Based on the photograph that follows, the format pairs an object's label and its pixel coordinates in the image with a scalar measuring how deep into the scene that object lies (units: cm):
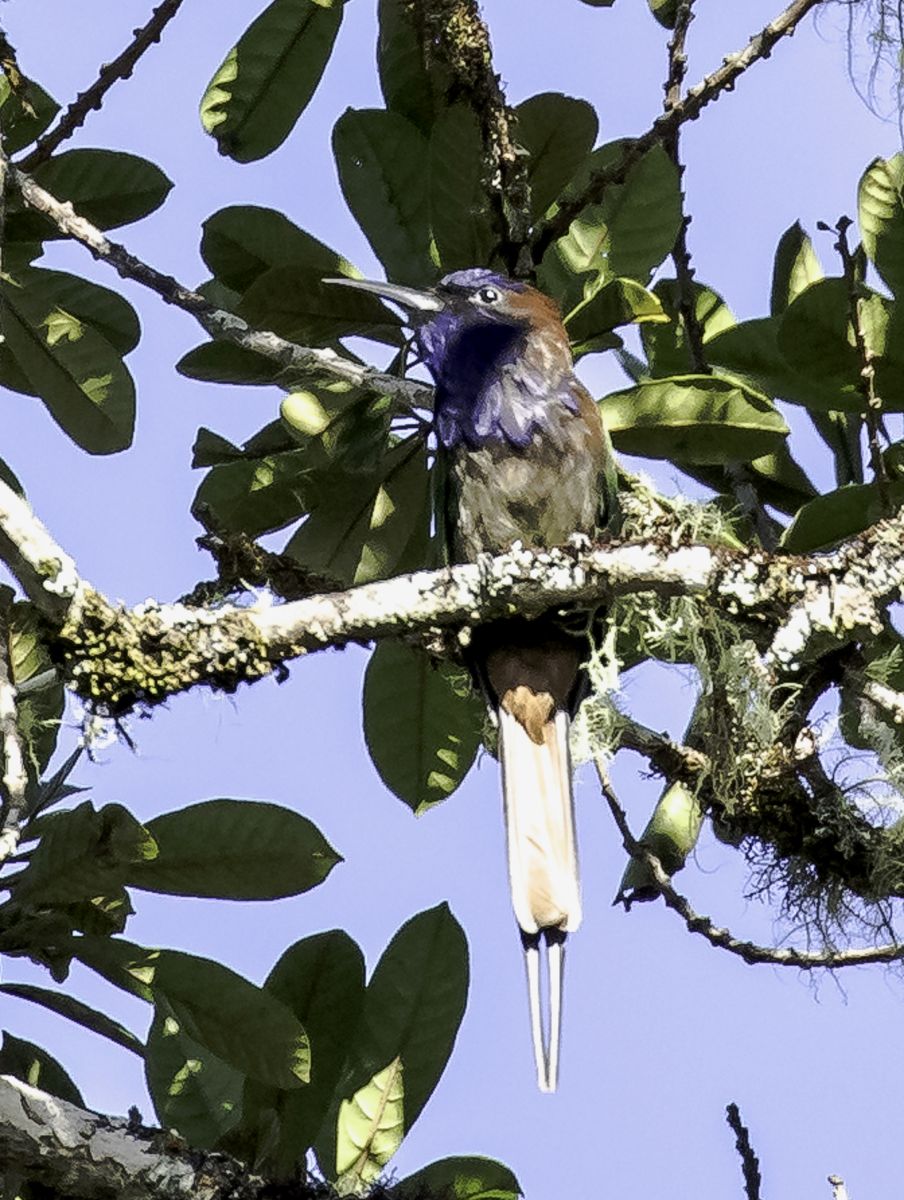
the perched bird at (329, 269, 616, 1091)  688
